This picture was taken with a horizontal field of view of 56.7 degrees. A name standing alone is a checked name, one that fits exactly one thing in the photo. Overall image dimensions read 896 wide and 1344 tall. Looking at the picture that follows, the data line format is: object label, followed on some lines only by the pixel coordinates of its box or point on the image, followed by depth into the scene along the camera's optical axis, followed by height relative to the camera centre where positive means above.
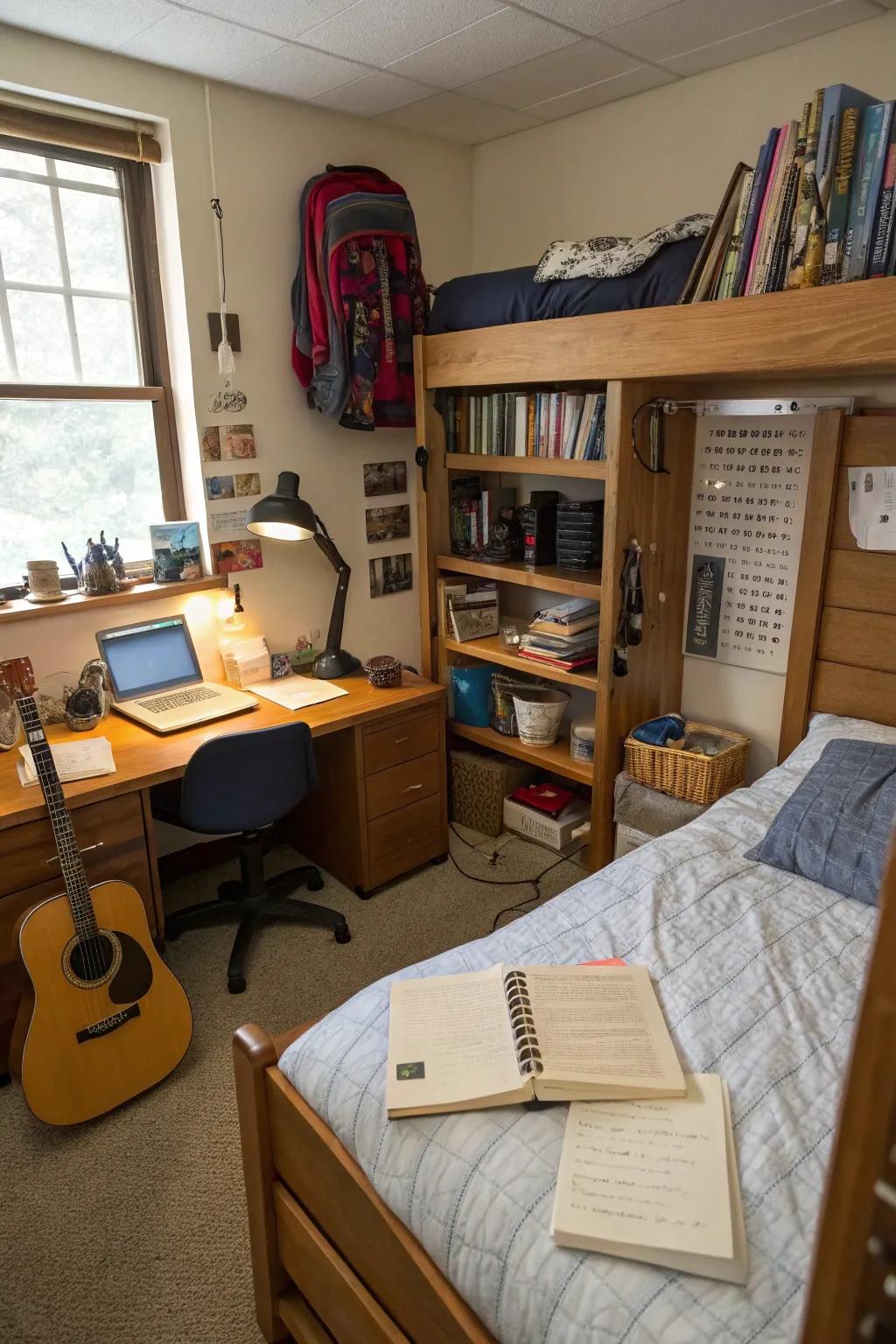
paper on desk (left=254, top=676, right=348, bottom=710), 2.68 -0.80
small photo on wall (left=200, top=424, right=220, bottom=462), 2.71 +0.00
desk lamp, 2.56 -0.22
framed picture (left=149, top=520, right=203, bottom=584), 2.70 -0.34
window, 2.41 +0.26
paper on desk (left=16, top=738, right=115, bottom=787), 2.09 -0.79
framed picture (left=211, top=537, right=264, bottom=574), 2.82 -0.38
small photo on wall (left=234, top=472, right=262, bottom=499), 2.82 -0.14
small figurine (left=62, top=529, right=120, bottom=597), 2.56 -0.38
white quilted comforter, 0.96 -0.93
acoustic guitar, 1.87 -1.25
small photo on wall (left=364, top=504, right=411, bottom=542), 3.23 -0.31
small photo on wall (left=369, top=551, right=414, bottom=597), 3.28 -0.52
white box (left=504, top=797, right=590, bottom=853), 2.99 -1.36
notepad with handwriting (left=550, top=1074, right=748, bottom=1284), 0.97 -0.91
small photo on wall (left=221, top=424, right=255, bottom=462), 2.76 +0.00
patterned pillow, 2.15 +0.50
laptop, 2.54 -0.74
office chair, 2.21 -0.97
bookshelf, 1.86 +0.12
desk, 2.00 -0.99
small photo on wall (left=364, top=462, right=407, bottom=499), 3.18 -0.14
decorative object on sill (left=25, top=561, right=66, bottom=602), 2.44 -0.39
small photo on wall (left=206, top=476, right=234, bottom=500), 2.75 -0.14
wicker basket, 2.42 -0.95
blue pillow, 1.74 -0.82
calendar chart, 2.40 -0.28
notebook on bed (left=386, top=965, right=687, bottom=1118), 1.18 -0.89
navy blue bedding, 2.19 +0.41
